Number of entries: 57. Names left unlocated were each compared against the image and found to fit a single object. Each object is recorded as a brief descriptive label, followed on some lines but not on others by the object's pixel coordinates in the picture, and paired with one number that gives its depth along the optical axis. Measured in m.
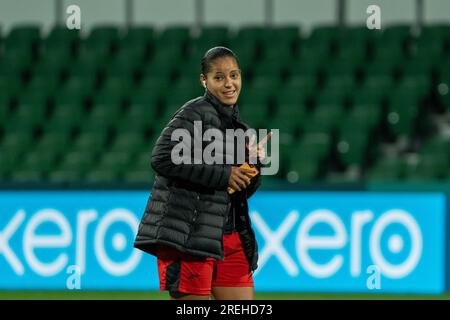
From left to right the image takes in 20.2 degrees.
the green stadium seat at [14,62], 18.19
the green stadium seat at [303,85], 16.41
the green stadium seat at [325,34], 17.61
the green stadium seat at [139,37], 18.45
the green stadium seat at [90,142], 15.94
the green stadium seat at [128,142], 15.73
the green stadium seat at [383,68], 16.62
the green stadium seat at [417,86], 16.16
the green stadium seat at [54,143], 16.03
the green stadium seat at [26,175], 15.39
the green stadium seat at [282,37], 17.77
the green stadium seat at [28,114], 16.83
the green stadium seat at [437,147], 14.80
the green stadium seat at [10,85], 17.73
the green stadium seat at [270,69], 17.08
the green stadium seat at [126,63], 17.84
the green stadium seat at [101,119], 16.48
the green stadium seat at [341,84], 16.33
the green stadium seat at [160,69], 17.55
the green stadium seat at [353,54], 16.97
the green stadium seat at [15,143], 16.12
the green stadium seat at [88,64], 17.97
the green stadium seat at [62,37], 18.71
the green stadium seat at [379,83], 16.23
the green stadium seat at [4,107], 17.05
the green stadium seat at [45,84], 17.66
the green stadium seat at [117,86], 17.31
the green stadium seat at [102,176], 15.01
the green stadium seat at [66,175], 15.21
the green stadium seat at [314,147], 14.87
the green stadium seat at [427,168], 14.20
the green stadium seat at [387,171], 14.47
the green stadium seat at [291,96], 16.25
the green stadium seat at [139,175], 14.59
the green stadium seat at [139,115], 16.34
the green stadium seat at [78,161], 15.45
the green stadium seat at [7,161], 15.67
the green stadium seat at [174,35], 18.36
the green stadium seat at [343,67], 16.77
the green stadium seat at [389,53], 16.89
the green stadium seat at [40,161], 15.70
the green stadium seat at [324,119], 15.46
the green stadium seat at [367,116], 15.55
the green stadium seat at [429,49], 16.84
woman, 6.12
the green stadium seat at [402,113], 16.03
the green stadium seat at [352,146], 15.30
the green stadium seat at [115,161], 15.23
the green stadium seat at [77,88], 17.39
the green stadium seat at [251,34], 17.89
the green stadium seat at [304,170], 14.64
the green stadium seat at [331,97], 16.14
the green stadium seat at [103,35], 18.59
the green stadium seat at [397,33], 17.28
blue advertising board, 12.23
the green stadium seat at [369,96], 16.06
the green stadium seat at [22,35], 18.81
